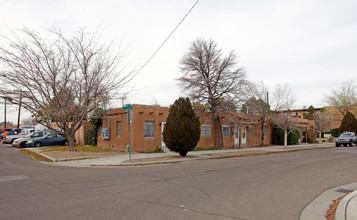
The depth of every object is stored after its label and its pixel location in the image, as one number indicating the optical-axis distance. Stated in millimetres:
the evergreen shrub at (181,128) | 16312
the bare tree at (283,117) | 26728
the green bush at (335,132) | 55131
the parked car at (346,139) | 31417
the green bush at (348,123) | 44625
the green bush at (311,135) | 37469
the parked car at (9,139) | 31172
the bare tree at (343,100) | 55219
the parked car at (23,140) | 25953
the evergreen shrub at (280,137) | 32500
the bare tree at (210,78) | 22312
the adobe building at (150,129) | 19703
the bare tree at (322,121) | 53250
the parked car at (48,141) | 25225
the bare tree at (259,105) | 26659
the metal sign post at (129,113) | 13898
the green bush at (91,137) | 25672
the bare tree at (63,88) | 17031
